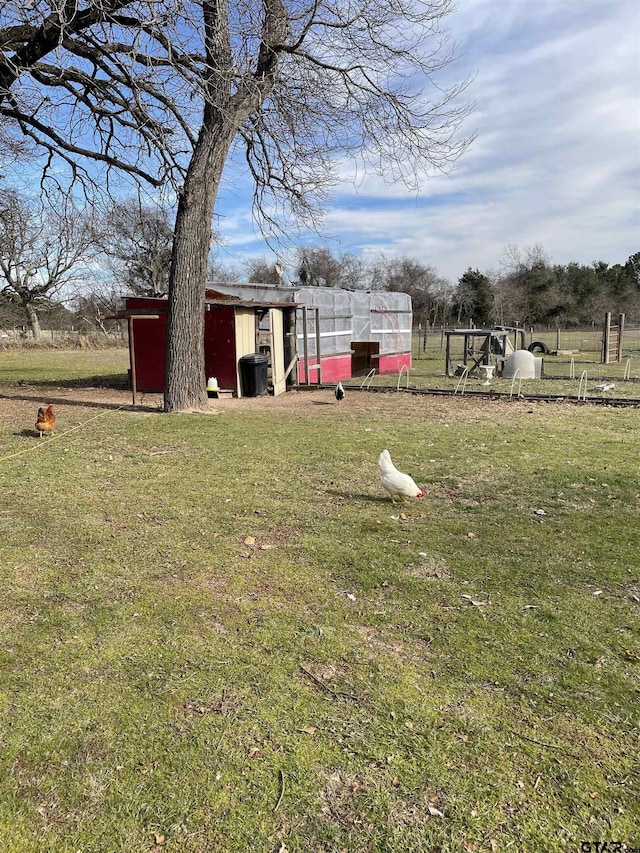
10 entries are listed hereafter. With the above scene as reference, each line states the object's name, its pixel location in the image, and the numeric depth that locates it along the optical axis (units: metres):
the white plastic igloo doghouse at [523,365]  18.69
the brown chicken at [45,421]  8.39
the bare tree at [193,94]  8.29
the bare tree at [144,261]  42.15
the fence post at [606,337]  22.41
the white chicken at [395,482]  5.25
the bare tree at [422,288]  53.34
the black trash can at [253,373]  14.20
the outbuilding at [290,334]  14.27
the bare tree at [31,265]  37.25
